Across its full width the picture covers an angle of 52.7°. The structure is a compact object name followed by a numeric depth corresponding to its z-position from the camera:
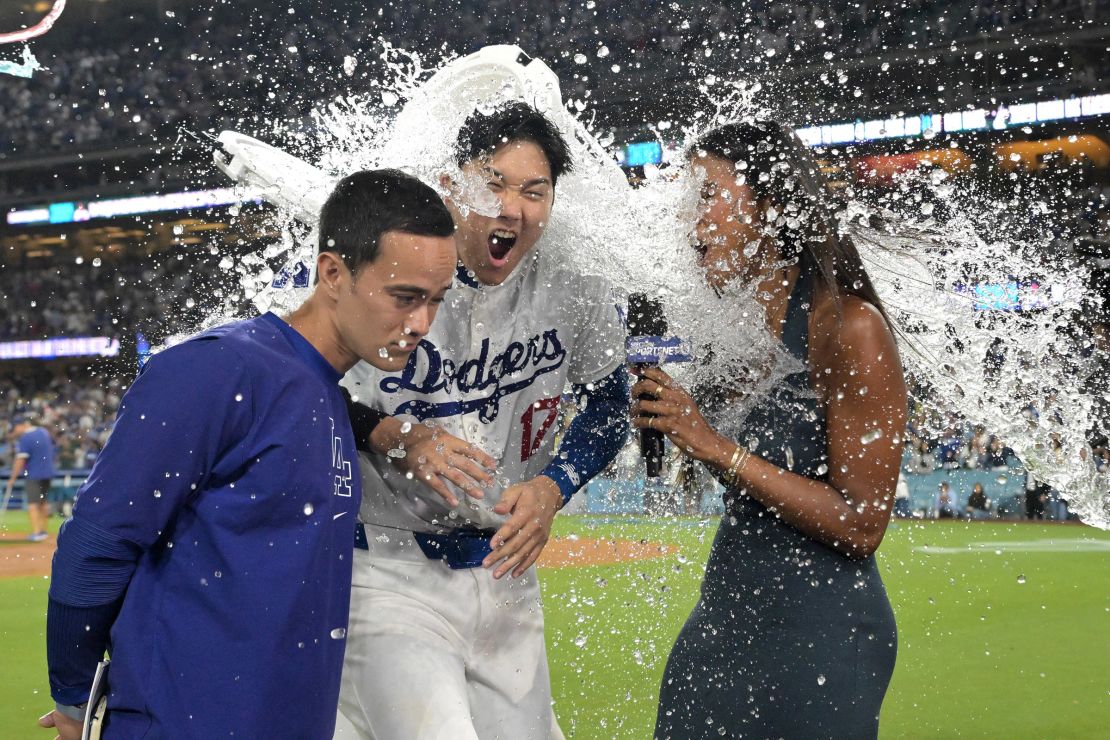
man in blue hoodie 1.88
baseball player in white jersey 2.64
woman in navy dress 2.50
